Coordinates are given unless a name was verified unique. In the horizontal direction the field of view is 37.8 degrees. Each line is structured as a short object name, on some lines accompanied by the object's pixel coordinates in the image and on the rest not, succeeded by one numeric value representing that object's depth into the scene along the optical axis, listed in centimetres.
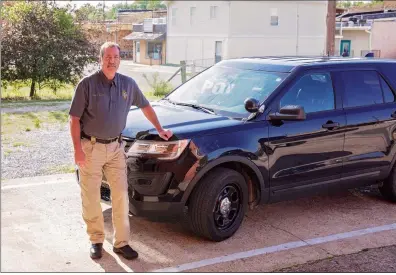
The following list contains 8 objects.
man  466
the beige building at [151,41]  5062
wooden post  1781
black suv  518
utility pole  2069
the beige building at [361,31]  2182
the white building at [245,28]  3975
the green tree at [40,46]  1684
